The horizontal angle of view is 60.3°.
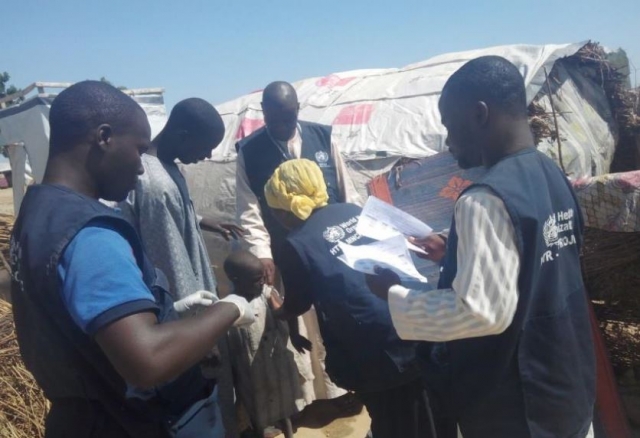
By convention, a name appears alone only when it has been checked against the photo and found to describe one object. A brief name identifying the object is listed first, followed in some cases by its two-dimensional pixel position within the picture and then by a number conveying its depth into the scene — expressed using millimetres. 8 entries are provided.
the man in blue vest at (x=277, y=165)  3859
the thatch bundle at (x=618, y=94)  5516
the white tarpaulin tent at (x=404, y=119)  4973
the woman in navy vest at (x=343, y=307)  2293
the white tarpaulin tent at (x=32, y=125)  7281
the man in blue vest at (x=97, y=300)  1213
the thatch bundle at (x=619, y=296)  3100
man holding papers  1398
